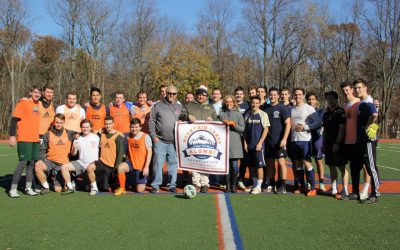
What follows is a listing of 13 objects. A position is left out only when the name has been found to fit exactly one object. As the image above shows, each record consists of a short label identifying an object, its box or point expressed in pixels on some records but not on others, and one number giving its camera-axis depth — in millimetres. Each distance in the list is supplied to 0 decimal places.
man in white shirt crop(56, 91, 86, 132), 7902
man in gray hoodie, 7582
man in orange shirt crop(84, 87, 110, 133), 8039
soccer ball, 6836
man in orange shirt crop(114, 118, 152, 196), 7609
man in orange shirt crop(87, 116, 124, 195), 7598
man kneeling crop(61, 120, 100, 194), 7548
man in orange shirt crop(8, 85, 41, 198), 7129
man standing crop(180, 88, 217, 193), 7582
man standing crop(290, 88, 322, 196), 7211
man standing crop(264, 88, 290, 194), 7234
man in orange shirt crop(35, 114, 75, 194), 7523
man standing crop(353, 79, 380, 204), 6367
